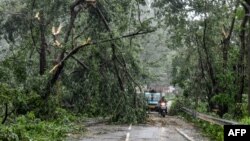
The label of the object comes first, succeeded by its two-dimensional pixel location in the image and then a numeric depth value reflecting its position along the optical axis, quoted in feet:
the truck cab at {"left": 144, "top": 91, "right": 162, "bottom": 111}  167.77
